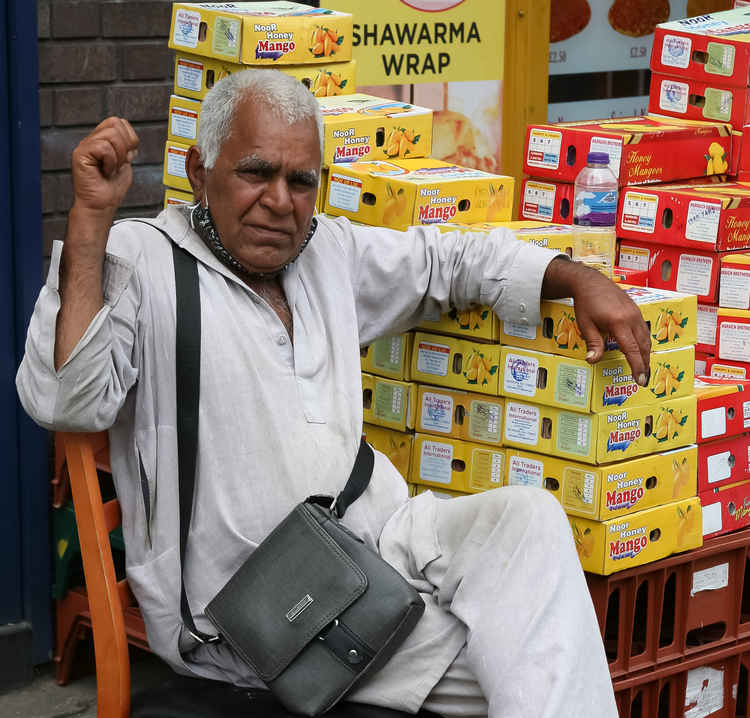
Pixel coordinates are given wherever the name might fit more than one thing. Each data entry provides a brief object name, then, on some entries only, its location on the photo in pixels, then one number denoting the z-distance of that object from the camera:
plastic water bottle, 3.54
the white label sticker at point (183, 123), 3.96
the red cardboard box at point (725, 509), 3.54
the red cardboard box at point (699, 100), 4.55
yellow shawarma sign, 5.65
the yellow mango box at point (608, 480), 3.23
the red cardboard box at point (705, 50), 4.55
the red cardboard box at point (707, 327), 4.14
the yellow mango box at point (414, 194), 3.47
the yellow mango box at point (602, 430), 3.21
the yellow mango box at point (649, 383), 3.17
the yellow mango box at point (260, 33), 3.78
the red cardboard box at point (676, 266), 4.13
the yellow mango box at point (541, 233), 3.44
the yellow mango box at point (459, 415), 3.39
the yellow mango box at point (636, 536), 3.25
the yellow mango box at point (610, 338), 3.21
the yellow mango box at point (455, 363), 3.37
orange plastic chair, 2.70
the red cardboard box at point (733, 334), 4.02
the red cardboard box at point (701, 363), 4.13
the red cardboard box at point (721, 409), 3.52
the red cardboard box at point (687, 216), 4.05
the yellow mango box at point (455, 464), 3.41
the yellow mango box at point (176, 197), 3.95
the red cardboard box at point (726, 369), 4.03
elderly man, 2.60
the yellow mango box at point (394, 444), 3.57
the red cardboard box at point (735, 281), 4.04
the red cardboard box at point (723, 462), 3.55
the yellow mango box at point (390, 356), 3.52
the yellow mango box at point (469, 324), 3.36
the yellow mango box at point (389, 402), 3.53
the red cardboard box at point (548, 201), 4.22
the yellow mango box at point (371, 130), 3.69
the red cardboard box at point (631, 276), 3.64
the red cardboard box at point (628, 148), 4.19
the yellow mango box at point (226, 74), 3.90
